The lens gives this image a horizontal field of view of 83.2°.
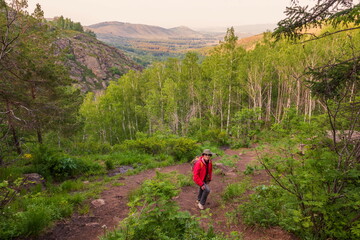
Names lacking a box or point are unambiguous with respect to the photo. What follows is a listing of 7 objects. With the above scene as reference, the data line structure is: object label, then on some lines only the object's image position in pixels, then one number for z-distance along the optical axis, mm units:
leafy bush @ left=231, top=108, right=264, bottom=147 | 12789
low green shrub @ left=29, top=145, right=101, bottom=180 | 8117
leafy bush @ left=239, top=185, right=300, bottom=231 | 3841
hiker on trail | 5382
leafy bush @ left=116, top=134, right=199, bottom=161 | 11789
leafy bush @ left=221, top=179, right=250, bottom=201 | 6016
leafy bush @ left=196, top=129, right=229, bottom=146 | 16625
